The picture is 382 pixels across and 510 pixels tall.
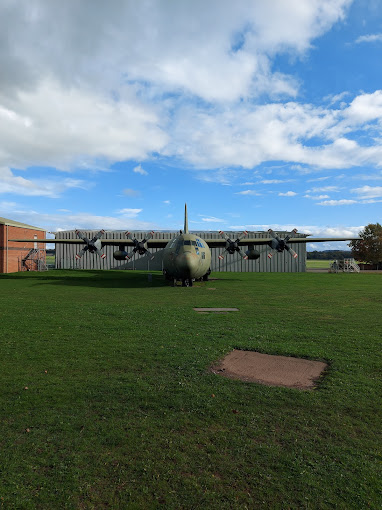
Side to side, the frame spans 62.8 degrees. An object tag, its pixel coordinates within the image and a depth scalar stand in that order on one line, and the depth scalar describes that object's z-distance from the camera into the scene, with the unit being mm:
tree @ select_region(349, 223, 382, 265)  62250
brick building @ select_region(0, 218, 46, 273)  37781
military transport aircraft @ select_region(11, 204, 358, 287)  21469
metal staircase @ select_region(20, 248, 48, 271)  42625
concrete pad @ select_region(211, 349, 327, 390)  6062
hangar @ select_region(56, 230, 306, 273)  48156
